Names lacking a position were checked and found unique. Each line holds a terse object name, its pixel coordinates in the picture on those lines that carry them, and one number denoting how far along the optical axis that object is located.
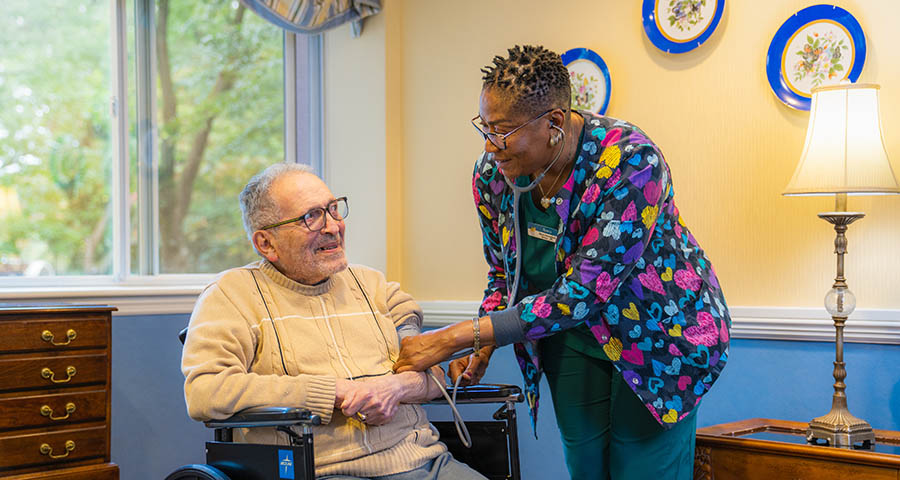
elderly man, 1.67
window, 2.88
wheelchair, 1.52
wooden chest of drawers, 2.24
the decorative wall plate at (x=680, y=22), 2.53
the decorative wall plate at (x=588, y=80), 2.79
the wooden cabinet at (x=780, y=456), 1.87
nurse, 1.54
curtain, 3.14
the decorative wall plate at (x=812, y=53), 2.26
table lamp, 1.99
